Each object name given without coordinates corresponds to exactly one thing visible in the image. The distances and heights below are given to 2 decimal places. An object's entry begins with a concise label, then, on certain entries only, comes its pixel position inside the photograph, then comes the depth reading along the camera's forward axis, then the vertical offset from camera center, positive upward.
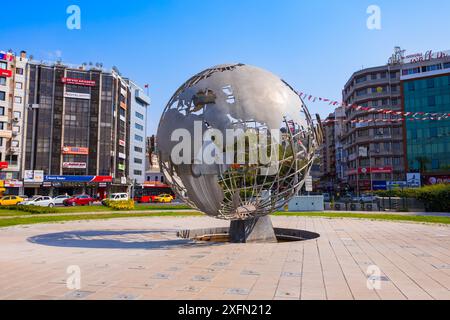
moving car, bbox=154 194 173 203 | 53.72 -1.84
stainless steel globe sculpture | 11.19 +1.48
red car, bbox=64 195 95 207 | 44.09 -1.75
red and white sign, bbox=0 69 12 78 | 57.50 +18.61
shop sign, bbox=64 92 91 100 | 63.44 +16.64
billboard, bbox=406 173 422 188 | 52.62 +1.03
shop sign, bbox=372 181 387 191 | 60.25 +0.31
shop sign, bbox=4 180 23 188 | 57.19 +0.49
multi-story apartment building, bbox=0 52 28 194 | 57.94 +11.89
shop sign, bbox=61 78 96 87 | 63.08 +19.03
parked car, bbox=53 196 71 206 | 44.66 -1.66
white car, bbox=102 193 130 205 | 46.23 -1.25
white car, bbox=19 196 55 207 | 38.51 -1.59
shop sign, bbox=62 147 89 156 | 62.36 +6.49
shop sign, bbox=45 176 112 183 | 60.09 +1.42
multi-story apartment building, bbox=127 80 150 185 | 80.25 +12.97
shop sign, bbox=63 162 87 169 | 62.44 +3.92
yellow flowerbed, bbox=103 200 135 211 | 32.82 -1.75
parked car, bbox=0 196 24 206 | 40.10 -1.50
